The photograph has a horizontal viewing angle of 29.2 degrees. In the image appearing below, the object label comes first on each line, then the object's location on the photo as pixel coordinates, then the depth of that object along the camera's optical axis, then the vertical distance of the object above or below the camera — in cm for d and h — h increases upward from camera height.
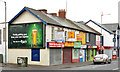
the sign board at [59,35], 3134 +27
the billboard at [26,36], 3152 +15
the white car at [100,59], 3444 -331
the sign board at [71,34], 3509 +44
